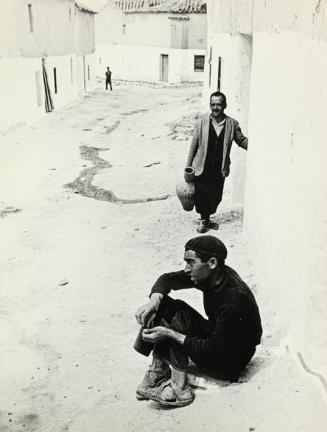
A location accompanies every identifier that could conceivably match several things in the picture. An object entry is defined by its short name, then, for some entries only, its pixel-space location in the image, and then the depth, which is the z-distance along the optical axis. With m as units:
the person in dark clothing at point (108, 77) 25.38
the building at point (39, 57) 13.32
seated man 3.14
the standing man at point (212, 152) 5.94
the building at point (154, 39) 29.83
